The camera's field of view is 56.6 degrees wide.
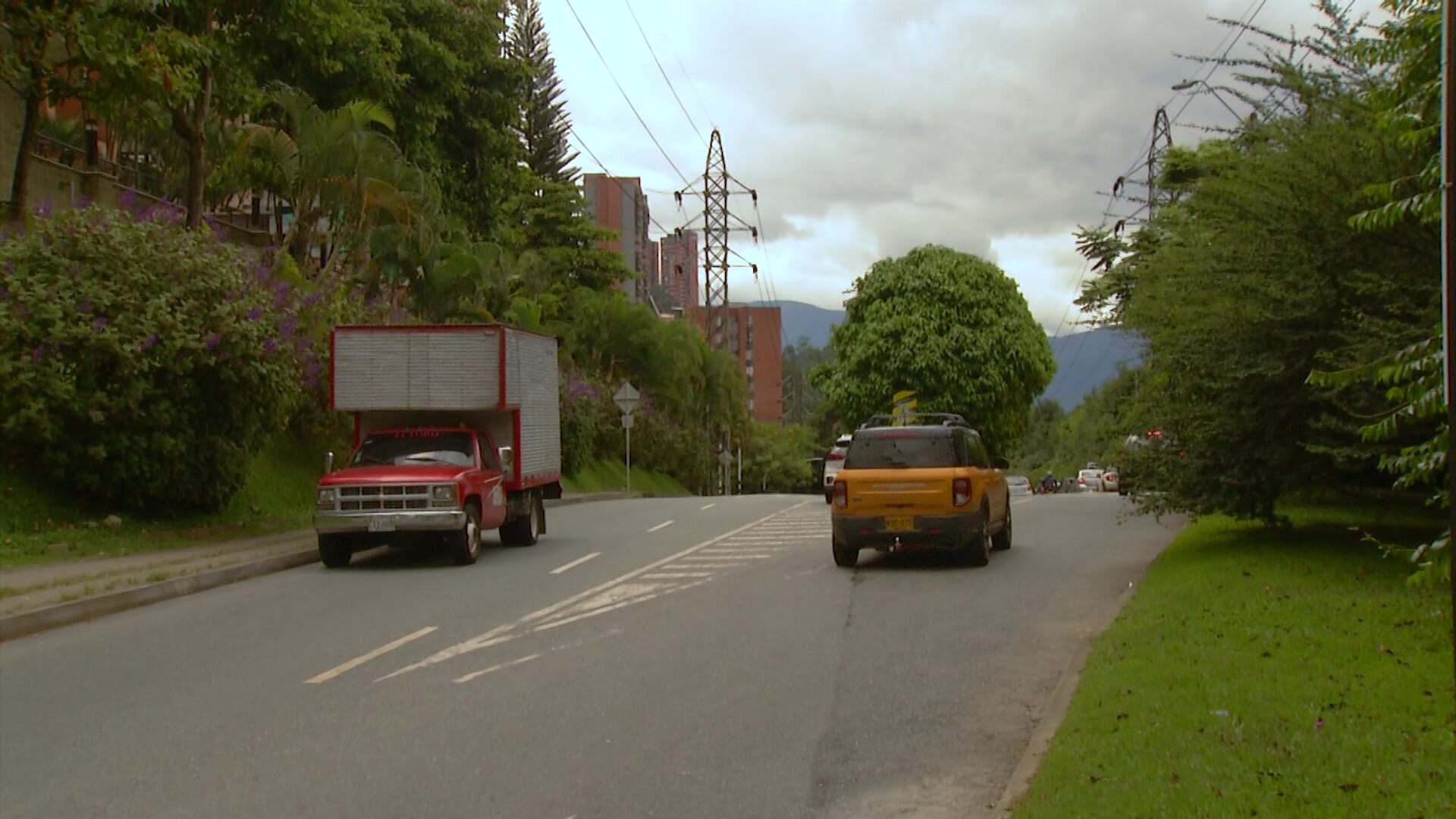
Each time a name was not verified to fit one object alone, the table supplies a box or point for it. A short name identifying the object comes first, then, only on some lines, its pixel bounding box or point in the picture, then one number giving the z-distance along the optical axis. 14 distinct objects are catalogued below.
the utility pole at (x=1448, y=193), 4.47
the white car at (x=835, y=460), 31.53
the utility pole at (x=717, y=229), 55.03
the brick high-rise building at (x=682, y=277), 160.12
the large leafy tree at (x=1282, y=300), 12.58
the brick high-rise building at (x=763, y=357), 127.00
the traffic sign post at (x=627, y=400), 41.78
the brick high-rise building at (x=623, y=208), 100.38
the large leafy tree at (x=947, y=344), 50.09
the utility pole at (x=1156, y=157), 28.92
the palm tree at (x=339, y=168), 26.78
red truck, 17.11
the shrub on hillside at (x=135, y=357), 17.66
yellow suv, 16.00
